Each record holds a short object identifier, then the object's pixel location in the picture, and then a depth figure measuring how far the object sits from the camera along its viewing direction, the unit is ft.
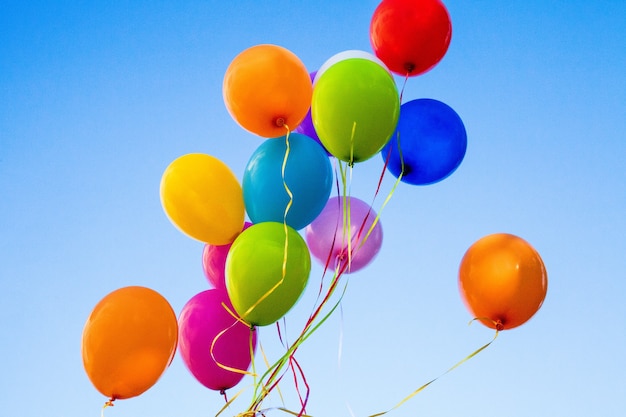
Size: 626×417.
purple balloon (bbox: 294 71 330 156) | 9.00
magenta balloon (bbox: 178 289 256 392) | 8.25
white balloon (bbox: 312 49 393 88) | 8.09
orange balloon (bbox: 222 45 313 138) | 7.70
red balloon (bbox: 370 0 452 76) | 8.62
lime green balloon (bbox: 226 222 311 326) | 6.91
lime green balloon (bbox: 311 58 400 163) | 7.34
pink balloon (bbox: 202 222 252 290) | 8.81
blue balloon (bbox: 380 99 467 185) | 8.56
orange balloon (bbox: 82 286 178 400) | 7.09
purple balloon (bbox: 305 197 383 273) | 8.84
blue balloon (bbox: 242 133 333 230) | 7.75
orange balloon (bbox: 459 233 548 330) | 7.87
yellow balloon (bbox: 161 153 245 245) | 7.95
